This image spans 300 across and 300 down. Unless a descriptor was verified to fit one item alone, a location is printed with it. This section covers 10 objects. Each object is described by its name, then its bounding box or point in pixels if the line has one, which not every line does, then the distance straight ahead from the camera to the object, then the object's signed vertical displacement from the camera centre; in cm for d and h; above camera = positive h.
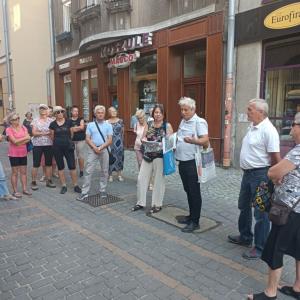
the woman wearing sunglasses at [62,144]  623 -76
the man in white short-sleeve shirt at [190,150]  415 -59
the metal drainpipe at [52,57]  1548 +227
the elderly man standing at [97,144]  575 -70
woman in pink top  582 -76
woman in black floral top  484 -86
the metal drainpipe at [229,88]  767 +38
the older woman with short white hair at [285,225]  251 -96
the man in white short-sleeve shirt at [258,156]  329 -54
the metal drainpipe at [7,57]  1812 +269
